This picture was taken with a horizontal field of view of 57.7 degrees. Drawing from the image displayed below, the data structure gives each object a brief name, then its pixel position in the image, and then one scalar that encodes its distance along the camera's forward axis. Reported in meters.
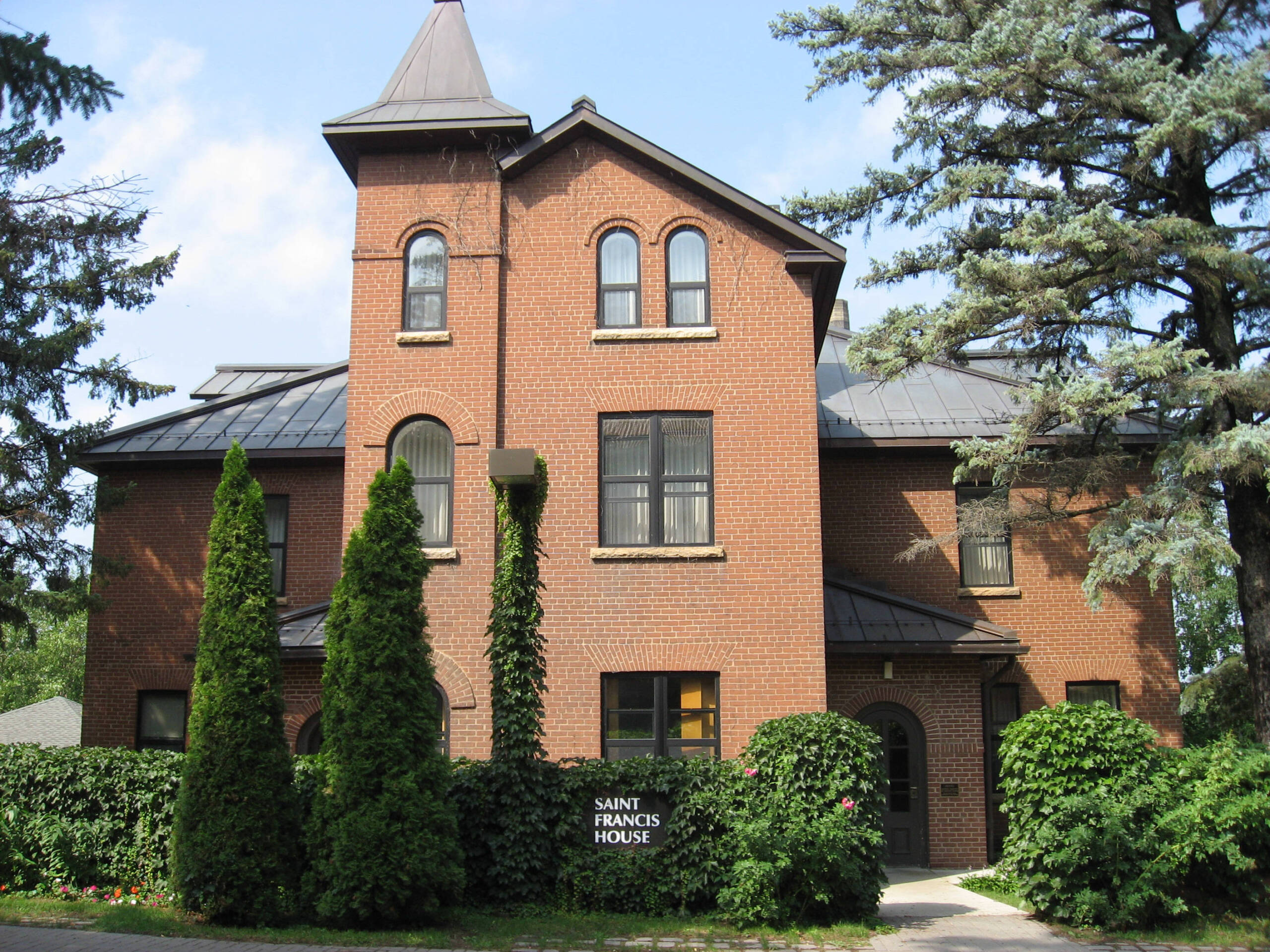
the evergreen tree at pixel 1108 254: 14.50
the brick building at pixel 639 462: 15.54
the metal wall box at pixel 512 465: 12.37
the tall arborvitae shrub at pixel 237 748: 11.19
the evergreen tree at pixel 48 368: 17.86
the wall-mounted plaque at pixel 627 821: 12.55
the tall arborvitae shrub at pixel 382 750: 11.03
